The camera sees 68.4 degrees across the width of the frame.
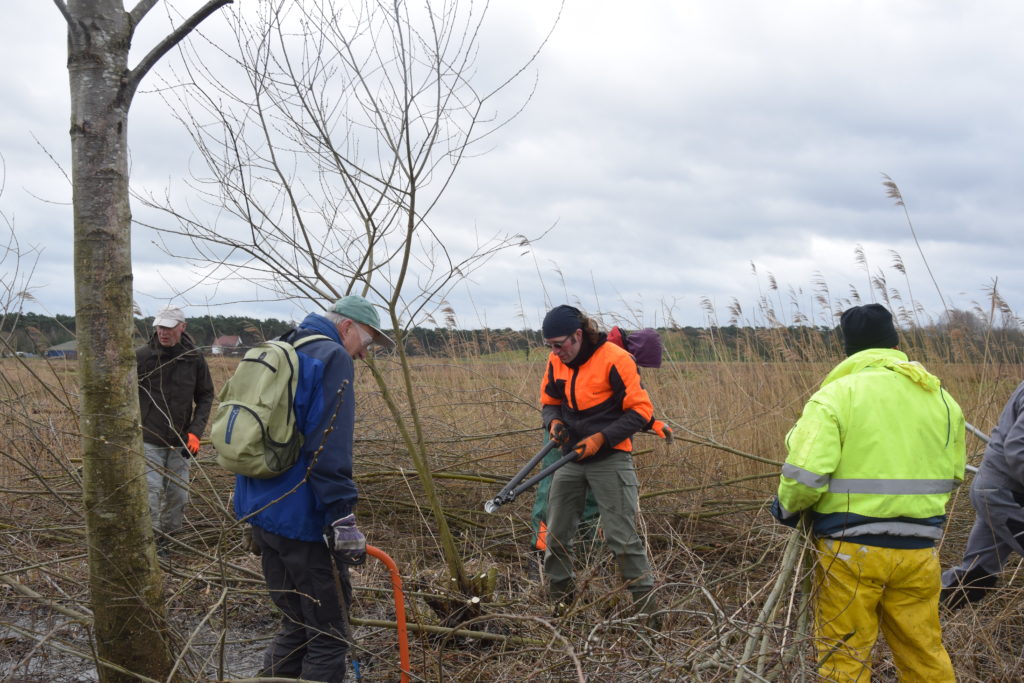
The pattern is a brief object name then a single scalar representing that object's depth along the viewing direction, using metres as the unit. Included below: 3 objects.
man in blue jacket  2.71
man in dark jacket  5.16
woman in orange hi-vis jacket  4.28
